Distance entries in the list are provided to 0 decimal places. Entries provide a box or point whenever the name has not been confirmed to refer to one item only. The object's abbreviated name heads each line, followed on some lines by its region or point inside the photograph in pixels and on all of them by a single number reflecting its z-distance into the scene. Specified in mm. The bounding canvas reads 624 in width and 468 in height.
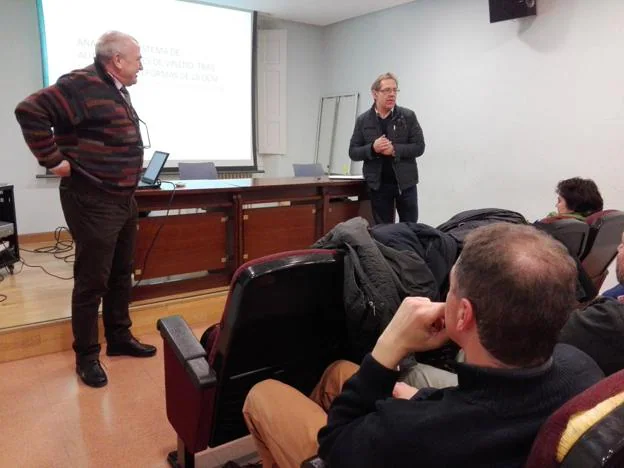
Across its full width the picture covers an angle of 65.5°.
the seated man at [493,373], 661
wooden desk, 2828
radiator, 5574
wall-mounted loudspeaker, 3932
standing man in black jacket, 3275
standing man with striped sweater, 1963
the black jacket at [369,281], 1221
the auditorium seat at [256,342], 1165
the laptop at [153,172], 2826
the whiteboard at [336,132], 6016
